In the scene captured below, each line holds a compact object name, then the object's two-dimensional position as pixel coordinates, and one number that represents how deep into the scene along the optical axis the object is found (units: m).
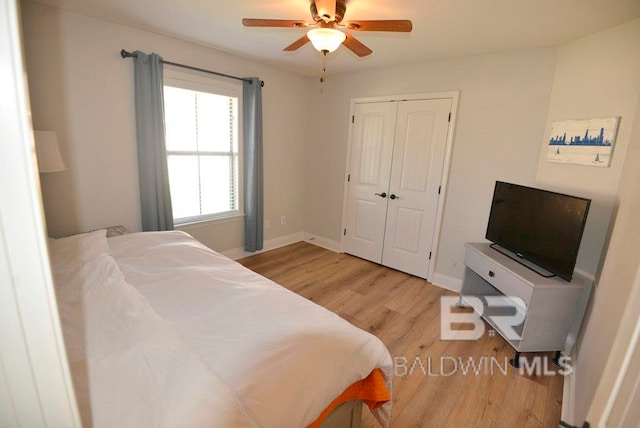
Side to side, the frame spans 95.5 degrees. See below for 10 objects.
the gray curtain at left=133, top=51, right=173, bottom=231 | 2.67
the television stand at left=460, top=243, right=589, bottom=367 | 1.99
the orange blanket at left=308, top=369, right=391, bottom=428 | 1.37
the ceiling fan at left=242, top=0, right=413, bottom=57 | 1.68
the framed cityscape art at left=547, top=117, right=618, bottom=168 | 2.05
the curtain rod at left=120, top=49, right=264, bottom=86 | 2.56
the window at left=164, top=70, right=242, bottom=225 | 3.06
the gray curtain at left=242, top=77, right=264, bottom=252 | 3.51
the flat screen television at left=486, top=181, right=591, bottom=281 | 1.97
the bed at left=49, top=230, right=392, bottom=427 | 0.91
